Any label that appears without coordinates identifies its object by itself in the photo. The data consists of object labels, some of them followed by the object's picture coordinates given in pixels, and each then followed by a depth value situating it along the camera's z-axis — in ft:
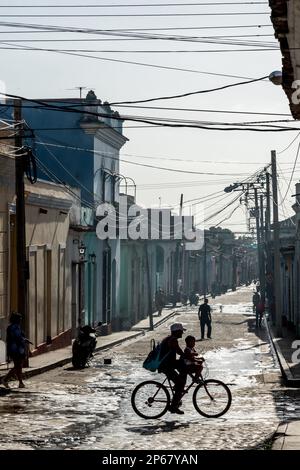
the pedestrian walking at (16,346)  71.72
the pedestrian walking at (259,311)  161.48
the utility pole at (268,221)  189.78
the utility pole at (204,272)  329.60
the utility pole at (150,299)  171.53
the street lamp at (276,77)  59.29
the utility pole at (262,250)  225.35
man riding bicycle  56.65
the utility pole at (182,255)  306.53
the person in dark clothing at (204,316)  133.18
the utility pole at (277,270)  135.33
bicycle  56.49
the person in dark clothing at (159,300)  217.13
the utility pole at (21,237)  83.15
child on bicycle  57.16
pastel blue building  145.59
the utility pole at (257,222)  244.26
